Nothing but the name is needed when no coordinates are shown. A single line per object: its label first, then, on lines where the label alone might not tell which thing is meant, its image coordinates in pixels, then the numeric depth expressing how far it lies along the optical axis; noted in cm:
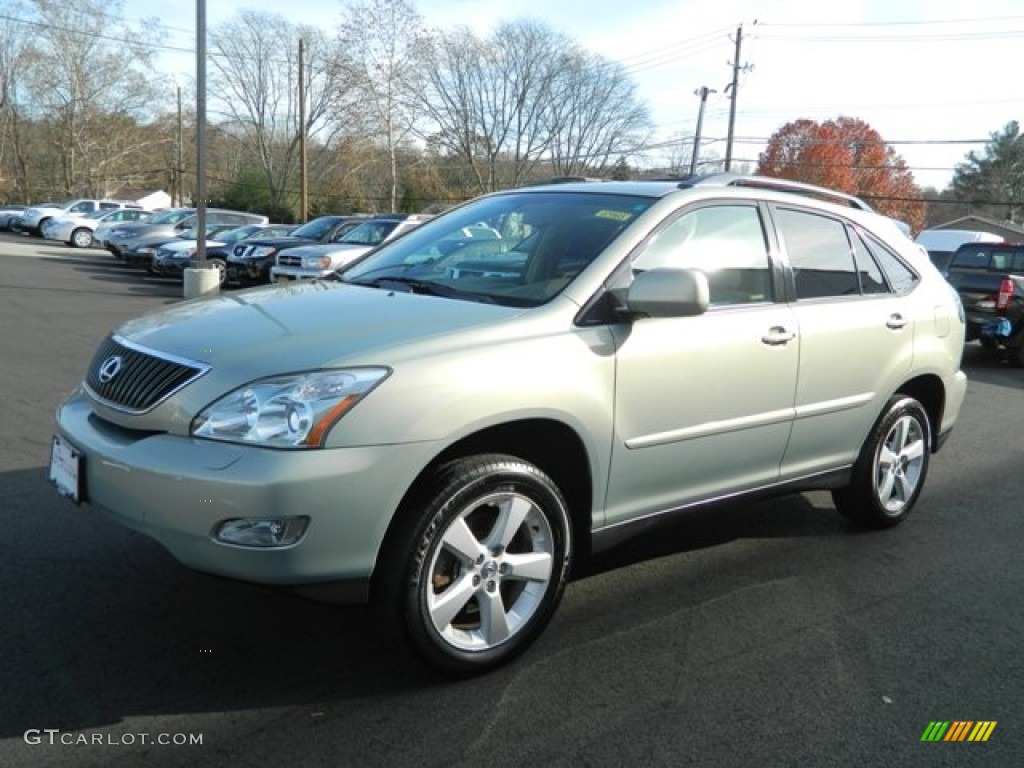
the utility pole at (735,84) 4028
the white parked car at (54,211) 3656
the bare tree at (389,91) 4903
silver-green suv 263
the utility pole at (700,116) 4298
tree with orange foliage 7056
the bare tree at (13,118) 6081
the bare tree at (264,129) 6191
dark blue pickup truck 1182
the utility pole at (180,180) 5989
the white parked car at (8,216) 4081
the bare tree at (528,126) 5678
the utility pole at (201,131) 1448
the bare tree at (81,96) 5794
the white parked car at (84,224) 3183
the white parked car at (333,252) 1445
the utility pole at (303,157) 3212
